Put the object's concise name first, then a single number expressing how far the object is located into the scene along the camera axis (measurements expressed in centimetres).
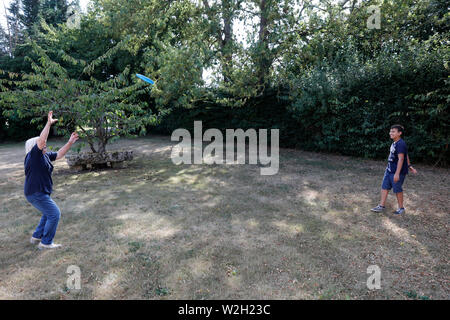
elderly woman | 374
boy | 507
